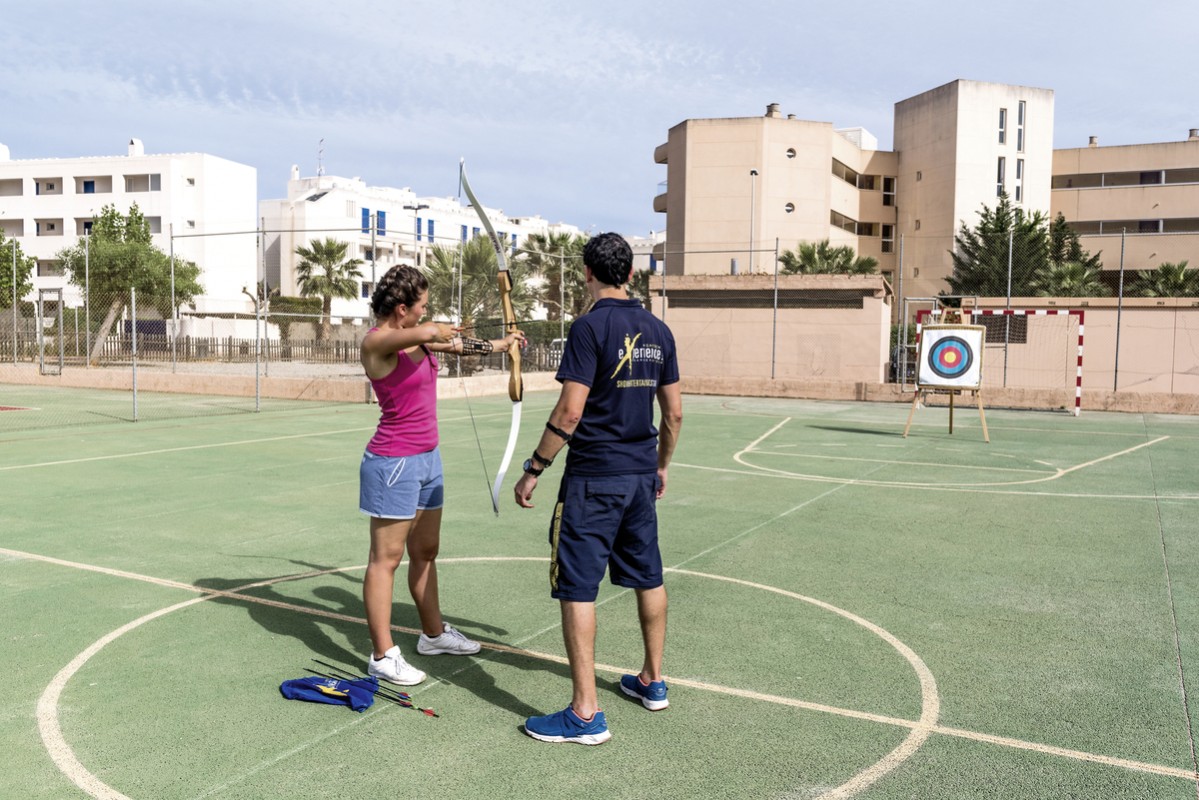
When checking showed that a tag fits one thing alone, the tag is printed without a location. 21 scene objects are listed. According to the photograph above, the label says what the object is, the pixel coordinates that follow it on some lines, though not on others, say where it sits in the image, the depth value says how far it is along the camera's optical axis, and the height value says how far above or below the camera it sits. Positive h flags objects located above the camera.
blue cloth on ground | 4.50 -1.71
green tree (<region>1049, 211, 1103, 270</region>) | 51.12 +5.74
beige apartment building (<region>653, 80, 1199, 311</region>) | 53.97 +10.45
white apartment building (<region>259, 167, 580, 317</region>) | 75.75 +11.20
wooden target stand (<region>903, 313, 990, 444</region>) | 18.67 -0.27
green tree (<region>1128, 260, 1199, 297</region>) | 32.62 +2.88
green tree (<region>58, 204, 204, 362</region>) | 40.31 +2.78
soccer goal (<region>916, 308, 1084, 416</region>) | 29.08 +0.03
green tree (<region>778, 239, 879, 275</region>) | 45.84 +4.31
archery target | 18.92 -0.11
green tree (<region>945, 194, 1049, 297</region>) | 27.50 +2.72
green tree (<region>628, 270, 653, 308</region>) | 52.91 +3.60
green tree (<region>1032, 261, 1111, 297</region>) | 36.59 +3.03
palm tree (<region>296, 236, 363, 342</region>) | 61.19 +4.44
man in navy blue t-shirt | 4.19 -0.57
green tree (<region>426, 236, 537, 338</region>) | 32.88 +2.26
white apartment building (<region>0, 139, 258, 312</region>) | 71.56 +10.68
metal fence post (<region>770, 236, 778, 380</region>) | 27.37 +0.24
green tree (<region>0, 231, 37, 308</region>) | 45.78 +3.13
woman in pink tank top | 4.76 -0.55
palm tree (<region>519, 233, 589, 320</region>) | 46.59 +3.74
